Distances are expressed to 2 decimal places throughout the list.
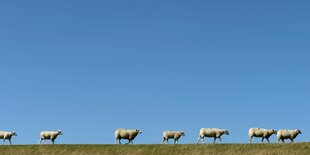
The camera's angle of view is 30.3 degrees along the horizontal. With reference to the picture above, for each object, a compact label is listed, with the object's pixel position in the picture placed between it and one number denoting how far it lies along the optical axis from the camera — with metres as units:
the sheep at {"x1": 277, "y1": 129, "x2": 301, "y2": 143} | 59.56
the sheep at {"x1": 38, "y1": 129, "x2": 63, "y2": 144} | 65.12
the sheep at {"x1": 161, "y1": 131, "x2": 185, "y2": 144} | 62.09
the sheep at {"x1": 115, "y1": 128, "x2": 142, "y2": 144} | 62.03
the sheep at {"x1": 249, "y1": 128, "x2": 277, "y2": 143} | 60.34
